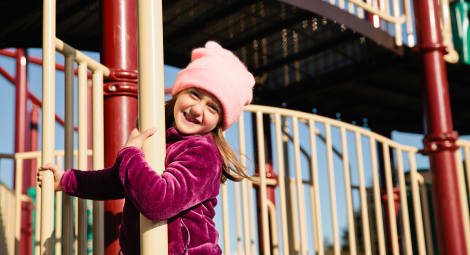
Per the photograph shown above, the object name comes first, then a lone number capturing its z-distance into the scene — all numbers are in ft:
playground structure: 7.63
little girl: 8.84
